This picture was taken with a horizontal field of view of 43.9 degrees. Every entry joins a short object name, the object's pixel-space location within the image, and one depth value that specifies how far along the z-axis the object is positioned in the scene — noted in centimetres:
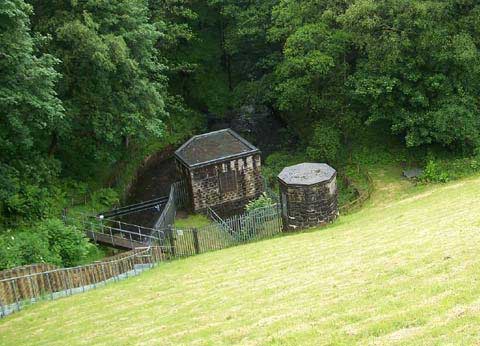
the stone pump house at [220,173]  3222
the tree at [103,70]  2850
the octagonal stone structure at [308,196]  2416
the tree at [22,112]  2259
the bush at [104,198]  3269
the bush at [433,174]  3008
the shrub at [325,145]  3409
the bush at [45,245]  2128
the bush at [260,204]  2847
